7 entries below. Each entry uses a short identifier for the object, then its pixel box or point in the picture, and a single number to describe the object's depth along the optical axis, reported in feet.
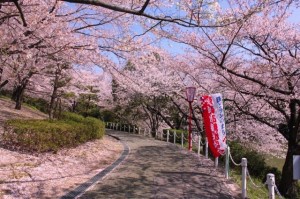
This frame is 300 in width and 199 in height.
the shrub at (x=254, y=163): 54.13
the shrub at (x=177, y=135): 71.64
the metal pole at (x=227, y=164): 30.15
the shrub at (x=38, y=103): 115.52
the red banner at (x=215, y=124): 33.53
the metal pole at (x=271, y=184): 19.02
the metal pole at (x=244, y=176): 24.18
